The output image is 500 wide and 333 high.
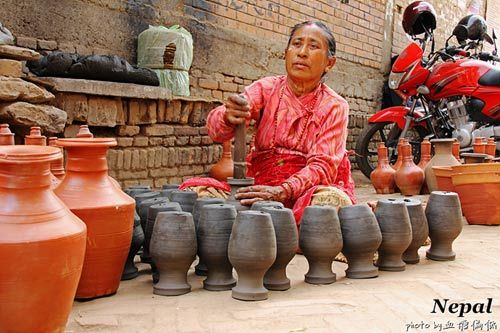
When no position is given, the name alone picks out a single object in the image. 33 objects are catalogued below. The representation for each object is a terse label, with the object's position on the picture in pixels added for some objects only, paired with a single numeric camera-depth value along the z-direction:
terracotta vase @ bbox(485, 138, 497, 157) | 5.01
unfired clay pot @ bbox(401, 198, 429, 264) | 2.54
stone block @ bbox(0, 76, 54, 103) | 3.21
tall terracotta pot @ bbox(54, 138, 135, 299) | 1.83
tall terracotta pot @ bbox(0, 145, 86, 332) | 1.37
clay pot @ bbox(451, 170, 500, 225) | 3.68
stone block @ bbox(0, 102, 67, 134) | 3.25
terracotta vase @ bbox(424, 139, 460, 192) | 4.67
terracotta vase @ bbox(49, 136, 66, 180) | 2.25
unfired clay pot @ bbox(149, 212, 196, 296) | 1.99
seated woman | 2.74
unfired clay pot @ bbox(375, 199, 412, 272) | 2.39
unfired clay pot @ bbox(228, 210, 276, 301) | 1.93
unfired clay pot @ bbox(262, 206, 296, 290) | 2.09
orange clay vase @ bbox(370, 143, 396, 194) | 5.44
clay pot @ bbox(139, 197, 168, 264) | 2.30
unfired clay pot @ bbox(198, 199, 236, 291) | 2.07
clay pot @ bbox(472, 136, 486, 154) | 4.92
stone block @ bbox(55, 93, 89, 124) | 3.70
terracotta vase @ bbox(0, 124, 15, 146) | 2.45
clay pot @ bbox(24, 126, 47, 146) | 2.47
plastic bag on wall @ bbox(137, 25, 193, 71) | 4.72
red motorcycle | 5.75
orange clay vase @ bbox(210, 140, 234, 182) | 4.73
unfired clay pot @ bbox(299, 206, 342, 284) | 2.19
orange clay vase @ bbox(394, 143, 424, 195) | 5.12
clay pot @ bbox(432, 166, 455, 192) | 4.11
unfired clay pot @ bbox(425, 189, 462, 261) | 2.63
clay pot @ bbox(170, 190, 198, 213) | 2.55
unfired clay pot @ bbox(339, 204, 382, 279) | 2.28
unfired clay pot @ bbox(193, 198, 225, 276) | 2.33
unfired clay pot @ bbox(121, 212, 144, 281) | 2.22
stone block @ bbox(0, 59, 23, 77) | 3.23
